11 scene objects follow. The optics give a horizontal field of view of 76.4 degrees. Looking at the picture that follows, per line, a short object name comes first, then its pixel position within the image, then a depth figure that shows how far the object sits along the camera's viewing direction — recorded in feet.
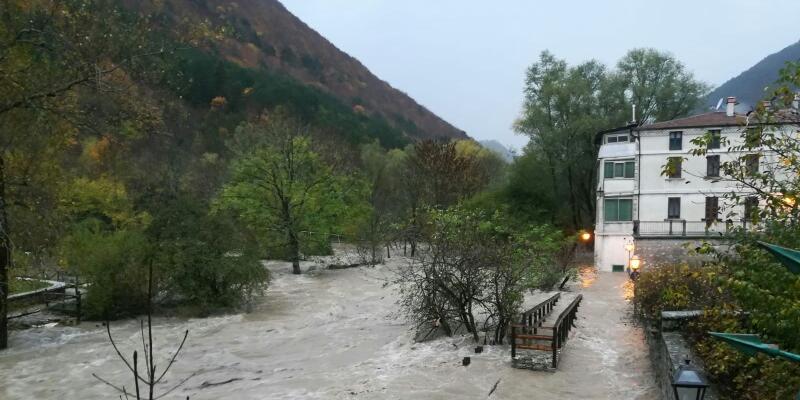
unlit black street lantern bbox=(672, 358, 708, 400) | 15.46
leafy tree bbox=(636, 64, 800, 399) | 13.31
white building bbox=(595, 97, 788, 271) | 91.76
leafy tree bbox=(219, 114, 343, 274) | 98.07
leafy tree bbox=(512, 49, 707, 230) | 123.65
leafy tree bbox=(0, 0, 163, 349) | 32.35
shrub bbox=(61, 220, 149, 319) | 58.59
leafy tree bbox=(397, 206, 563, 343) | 39.27
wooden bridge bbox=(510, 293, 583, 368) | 33.71
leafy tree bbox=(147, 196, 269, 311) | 61.77
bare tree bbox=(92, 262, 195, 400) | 34.95
